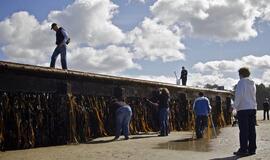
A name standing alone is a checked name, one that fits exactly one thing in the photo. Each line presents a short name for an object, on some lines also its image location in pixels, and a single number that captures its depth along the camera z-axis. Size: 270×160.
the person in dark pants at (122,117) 11.22
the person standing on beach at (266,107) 28.03
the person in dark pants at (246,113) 7.52
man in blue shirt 12.06
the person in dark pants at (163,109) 12.59
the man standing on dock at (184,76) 22.58
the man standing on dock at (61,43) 11.24
